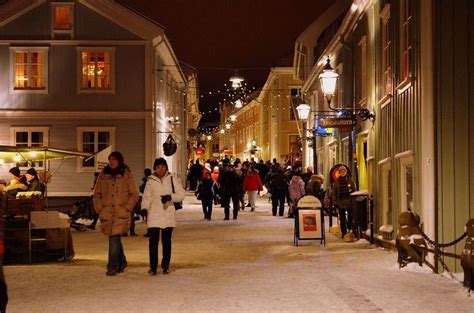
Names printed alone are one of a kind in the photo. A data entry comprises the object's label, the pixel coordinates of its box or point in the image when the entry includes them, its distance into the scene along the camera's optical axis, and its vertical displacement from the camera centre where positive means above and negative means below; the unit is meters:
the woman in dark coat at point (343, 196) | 18.39 -0.30
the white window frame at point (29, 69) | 28.92 +4.42
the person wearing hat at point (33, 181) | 17.64 +0.08
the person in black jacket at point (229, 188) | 25.16 -0.14
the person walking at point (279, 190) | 27.17 -0.22
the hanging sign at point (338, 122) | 17.62 +1.43
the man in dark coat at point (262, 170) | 38.75 +0.71
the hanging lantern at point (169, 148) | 29.77 +1.42
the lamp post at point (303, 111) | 26.77 +2.58
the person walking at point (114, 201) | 11.79 -0.26
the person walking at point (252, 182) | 29.09 +0.07
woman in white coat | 12.02 -0.42
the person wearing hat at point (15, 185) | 16.75 -0.01
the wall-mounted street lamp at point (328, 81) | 17.92 +2.42
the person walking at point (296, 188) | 24.48 -0.14
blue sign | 25.52 +1.76
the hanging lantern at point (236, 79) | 34.84 +4.84
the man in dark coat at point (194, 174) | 38.77 +0.51
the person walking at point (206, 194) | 25.11 -0.33
